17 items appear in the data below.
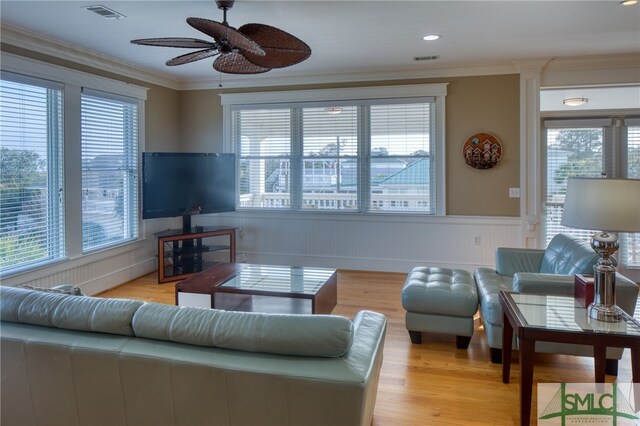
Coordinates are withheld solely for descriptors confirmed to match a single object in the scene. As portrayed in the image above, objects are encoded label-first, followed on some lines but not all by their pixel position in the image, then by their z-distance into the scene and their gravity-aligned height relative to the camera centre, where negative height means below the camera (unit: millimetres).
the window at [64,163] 3676 +421
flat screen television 4973 +249
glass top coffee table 3256 -670
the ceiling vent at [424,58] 4659 +1624
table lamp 2023 -72
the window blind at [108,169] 4516 +402
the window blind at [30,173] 3623 +296
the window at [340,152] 5305 +675
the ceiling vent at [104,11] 3193 +1509
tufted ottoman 3025 -770
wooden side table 2008 -634
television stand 5016 -583
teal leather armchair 2650 -565
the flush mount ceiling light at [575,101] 5070 +1226
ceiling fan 2395 +1045
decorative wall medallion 5008 +627
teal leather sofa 1446 -584
